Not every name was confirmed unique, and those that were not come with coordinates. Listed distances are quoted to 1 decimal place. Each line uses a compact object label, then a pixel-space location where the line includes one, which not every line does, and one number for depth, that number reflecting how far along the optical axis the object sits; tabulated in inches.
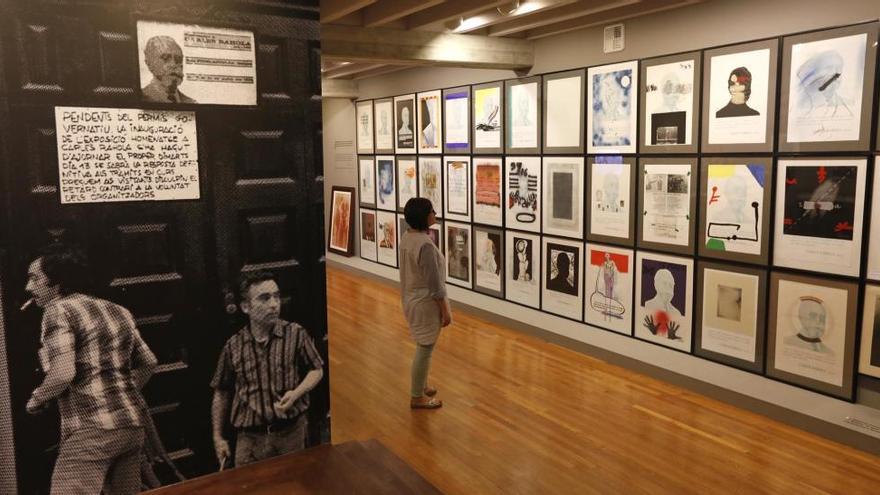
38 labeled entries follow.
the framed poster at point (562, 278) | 242.9
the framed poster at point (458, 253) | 300.2
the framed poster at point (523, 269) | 261.9
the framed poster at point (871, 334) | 159.0
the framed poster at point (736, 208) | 179.9
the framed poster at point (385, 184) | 354.6
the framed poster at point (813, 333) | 165.0
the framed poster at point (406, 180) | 334.3
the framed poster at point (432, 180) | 314.7
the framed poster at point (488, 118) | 270.5
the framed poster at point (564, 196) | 238.5
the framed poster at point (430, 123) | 308.7
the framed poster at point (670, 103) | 195.3
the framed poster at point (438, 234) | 316.2
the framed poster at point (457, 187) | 295.1
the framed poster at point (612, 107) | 213.8
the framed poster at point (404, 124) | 328.4
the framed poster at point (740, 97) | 175.9
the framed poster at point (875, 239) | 156.4
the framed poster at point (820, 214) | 160.9
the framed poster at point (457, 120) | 288.5
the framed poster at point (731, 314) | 184.2
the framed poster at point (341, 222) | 402.0
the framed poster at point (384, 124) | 348.8
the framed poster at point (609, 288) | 223.1
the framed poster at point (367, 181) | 374.0
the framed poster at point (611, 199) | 218.8
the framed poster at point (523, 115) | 253.0
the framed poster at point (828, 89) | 156.5
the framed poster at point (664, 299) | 203.6
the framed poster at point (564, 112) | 233.9
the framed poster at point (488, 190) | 277.0
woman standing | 174.9
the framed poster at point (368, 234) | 379.1
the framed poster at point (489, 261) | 281.4
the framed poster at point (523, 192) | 257.6
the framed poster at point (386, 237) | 358.9
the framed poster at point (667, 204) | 199.6
